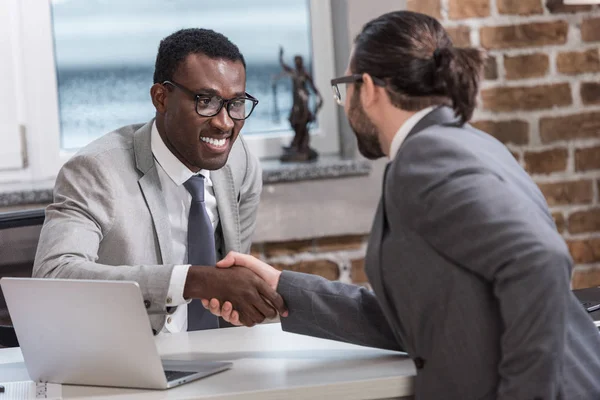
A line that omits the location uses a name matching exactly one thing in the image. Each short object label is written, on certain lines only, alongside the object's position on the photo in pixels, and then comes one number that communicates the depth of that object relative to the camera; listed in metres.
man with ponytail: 2.67
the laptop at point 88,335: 3.02
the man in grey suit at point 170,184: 3.57
